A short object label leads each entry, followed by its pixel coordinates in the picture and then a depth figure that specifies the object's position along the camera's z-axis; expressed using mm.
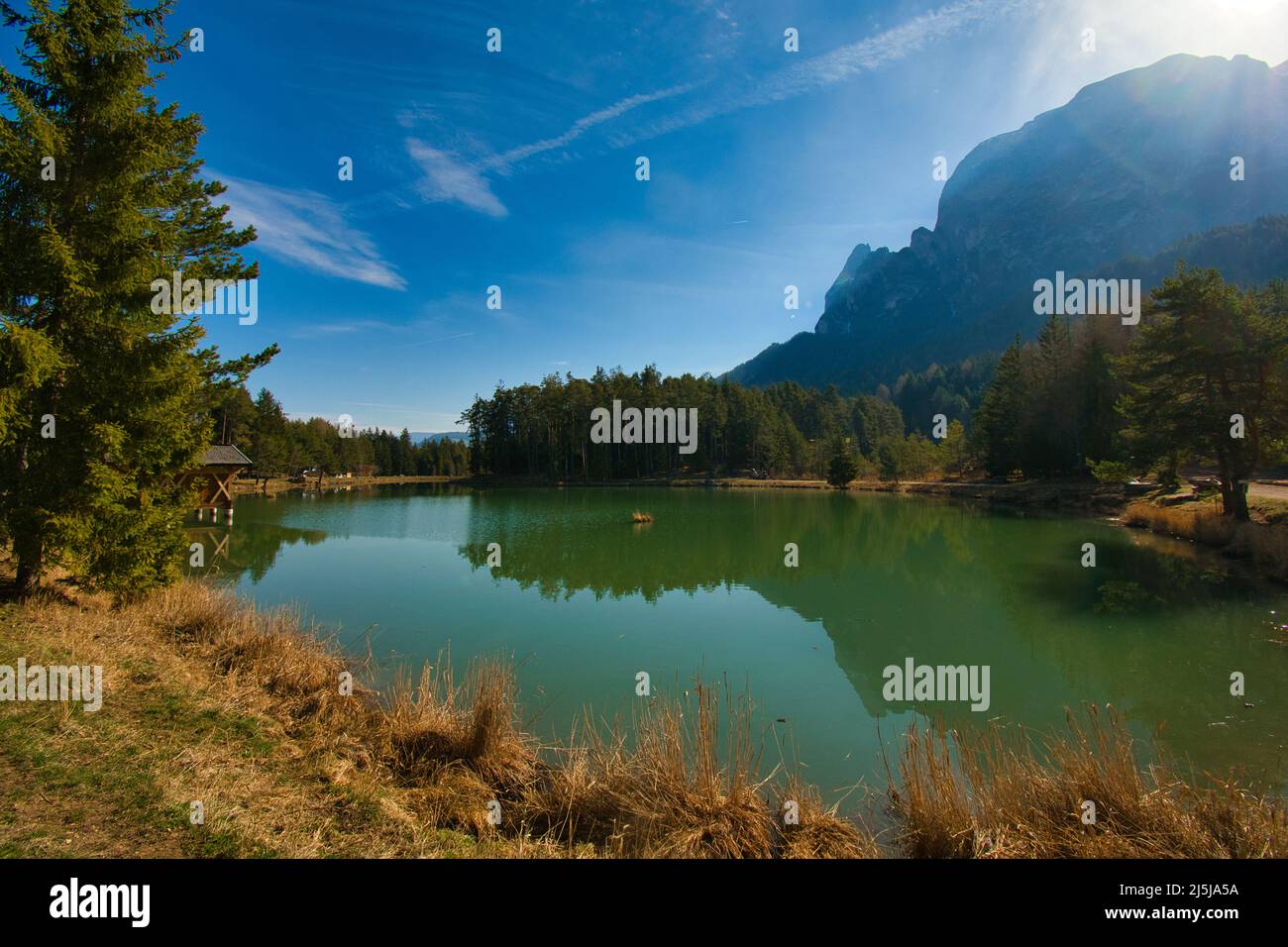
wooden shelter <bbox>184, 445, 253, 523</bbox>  27797
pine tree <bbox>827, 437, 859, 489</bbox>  57344
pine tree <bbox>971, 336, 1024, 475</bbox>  46469
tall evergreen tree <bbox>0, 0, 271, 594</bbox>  7543
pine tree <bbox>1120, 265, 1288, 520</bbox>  18656
